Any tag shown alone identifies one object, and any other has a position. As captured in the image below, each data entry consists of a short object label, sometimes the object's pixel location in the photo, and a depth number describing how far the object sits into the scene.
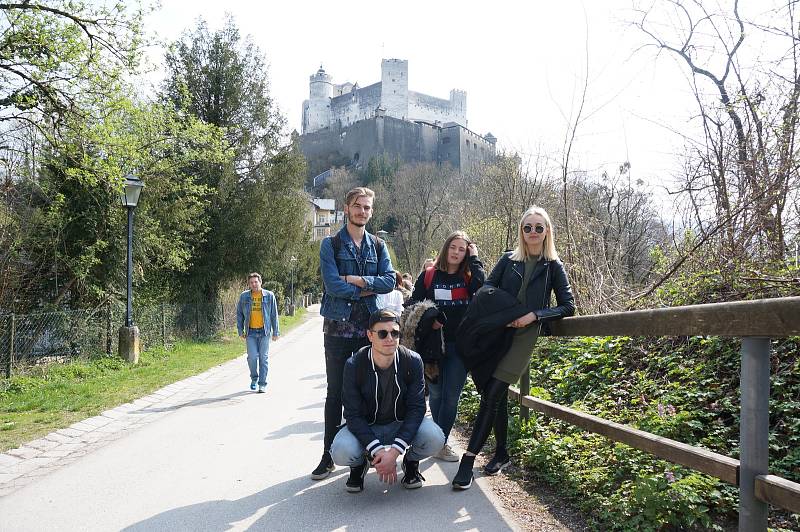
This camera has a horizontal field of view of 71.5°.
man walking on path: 8.96
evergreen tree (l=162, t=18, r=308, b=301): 19.11
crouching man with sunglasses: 3.65
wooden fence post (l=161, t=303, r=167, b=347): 15.40
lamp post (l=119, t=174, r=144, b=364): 11.38
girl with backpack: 4.61
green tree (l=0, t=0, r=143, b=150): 9.38
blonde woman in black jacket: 3.86
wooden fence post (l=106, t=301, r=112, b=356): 12.26
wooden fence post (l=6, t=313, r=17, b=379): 9.18
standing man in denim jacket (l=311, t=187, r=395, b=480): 4.19
